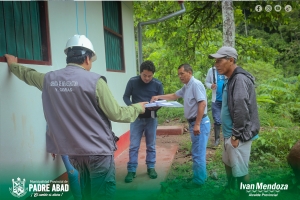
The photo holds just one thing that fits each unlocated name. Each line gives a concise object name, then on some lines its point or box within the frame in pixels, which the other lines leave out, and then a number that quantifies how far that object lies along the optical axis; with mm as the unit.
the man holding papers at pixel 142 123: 3848
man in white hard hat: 2119
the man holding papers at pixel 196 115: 3570
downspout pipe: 5906
